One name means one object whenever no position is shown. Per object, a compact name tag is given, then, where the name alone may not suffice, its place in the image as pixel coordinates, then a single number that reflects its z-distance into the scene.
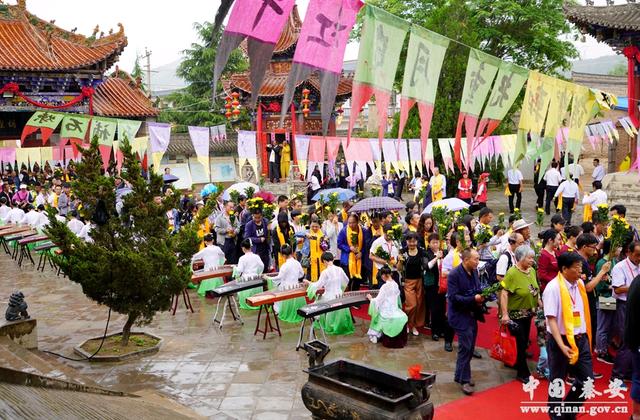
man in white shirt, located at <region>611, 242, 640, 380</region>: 7.22
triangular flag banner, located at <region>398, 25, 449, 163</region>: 7.55
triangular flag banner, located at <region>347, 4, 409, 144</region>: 6.96
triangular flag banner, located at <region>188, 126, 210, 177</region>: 16.50
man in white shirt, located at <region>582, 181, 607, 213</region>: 14.29
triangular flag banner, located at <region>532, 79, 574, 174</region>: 9.34
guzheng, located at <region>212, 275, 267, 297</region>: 9.89
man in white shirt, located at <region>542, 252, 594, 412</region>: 5.95
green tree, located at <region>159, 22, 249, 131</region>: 38.50
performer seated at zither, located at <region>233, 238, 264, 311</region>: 10.80
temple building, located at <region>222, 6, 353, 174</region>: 30.31
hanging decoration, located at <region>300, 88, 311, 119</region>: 29.76
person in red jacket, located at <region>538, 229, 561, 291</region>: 8.20
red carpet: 6.70
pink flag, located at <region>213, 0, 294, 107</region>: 5.89
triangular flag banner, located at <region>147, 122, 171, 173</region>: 16.02
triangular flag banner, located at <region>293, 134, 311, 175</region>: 17.02
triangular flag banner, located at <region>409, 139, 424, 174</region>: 18.62
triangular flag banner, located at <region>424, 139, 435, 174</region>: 18.23
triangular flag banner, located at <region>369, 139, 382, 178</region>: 18.01
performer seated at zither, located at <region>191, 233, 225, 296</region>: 11.99
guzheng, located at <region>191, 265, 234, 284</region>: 11.34
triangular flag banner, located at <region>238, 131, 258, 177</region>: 17.62
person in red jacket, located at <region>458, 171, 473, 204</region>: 17.72
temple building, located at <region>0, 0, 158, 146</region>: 24.06
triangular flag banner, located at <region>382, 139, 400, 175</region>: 17.70
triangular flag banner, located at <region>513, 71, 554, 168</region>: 9.02
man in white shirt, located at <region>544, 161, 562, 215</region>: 19.20
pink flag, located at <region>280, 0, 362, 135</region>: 6.38
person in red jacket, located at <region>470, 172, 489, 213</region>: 17.28
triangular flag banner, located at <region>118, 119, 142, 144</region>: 16.19
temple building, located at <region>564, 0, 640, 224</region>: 18.16
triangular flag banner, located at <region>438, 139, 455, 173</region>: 18.02
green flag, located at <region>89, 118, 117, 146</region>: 16.36
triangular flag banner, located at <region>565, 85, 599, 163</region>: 9.66
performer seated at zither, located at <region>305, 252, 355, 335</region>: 9.63
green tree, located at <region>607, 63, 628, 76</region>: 78.74
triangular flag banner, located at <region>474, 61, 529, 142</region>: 8.68
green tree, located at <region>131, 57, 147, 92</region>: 47.38
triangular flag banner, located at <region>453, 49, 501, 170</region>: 8.38
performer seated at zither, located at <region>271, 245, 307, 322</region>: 10.17
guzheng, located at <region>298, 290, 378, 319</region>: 8.74
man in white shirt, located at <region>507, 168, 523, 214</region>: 20.16
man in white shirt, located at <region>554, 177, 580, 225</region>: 16.72
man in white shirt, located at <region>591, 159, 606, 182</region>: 20.62
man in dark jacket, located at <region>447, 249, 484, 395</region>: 7.41
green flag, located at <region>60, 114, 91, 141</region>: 16.67
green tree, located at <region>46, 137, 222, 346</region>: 8.26
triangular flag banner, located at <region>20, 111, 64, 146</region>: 17.16
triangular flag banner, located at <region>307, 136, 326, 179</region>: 17.23
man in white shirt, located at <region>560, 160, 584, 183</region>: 18.23
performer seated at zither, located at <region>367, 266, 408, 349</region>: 9.02
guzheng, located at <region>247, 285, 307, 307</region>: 9.27
